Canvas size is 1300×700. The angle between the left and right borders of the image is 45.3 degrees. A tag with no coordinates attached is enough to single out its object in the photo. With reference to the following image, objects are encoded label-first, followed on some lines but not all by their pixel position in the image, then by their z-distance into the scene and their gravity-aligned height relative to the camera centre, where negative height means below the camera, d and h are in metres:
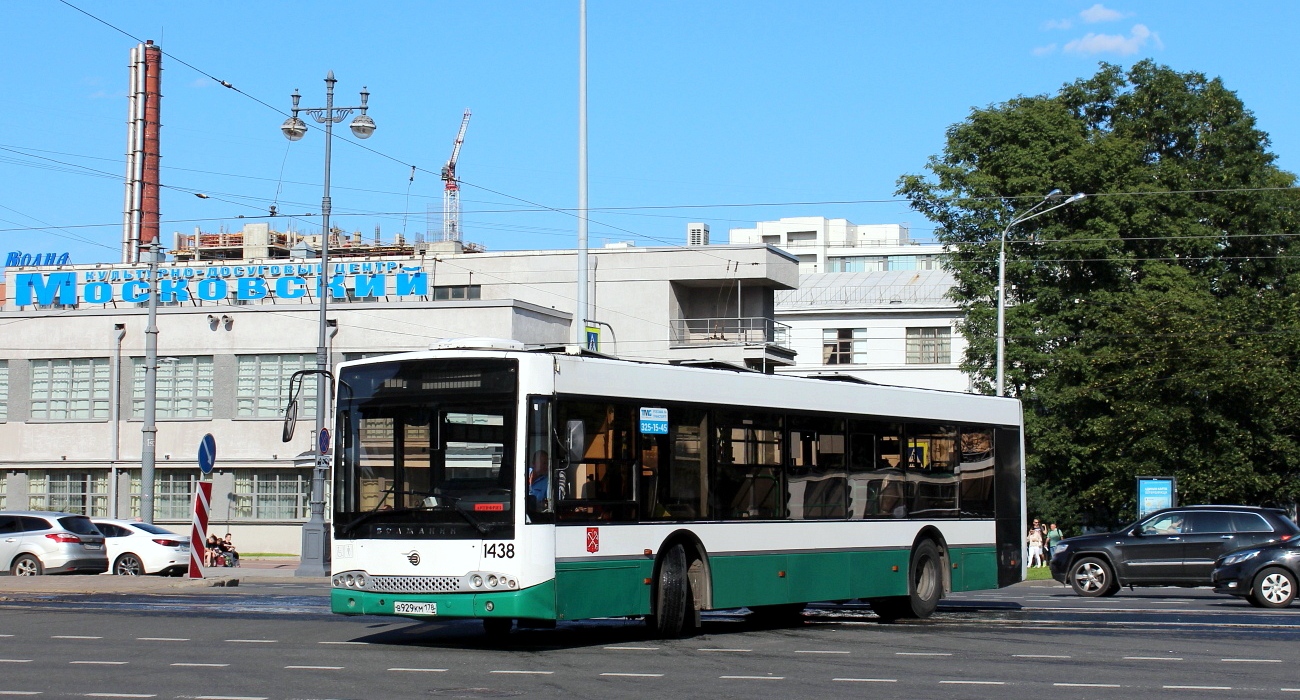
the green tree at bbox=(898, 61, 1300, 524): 44.69 +6.00
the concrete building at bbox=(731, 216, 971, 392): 72.88 +6.79
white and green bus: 14.19 -0.21
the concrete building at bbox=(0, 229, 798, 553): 44.97 +2.35
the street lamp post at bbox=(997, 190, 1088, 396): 41.25 +4.80
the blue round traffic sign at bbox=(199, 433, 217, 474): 28.00 +0.29
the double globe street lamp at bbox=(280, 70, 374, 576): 32.38 -0.37
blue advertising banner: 36.53 -0.61
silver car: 30.28 -1.48
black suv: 25.78 -1.32
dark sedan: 22.41 -1.57
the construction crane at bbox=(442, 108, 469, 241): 88.69 +18.46
